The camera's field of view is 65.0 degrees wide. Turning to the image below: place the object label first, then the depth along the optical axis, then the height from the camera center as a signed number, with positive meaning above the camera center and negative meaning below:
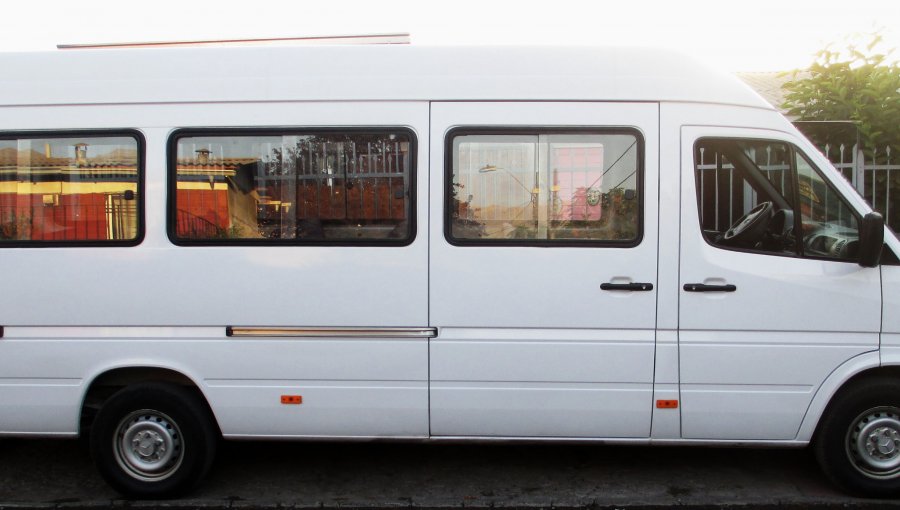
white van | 4.26 -0.07
